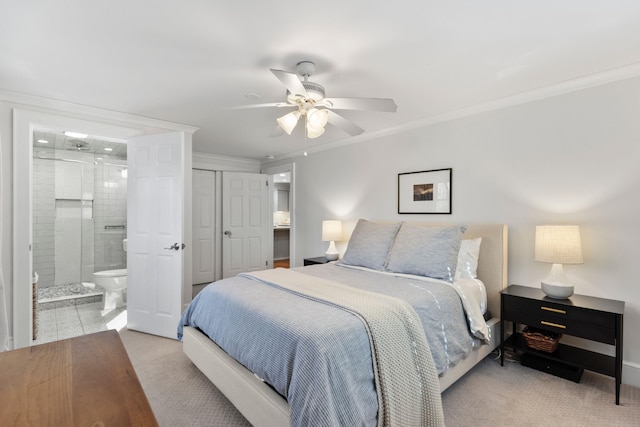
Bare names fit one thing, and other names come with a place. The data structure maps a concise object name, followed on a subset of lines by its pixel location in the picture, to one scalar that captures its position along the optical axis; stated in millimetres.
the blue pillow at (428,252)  2572
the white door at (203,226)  5207
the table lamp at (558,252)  2303
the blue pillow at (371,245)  3051
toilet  4121
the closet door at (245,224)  5449
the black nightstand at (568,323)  2066
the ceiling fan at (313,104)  2074
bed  1656
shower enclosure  4387
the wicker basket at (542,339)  2392
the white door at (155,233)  3221
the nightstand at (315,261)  4203
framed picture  3324
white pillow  2828
